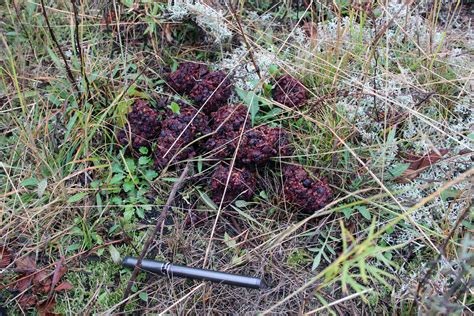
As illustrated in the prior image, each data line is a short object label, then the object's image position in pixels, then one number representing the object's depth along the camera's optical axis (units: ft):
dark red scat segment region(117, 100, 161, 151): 1.67
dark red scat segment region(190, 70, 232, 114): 1.74
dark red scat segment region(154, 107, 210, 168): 1.62
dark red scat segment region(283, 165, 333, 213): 1.52
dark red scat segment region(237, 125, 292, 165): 1.59
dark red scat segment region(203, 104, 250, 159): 1.62
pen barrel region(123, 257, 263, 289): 1.38
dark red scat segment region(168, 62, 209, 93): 1.78
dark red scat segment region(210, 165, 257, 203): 1.55
